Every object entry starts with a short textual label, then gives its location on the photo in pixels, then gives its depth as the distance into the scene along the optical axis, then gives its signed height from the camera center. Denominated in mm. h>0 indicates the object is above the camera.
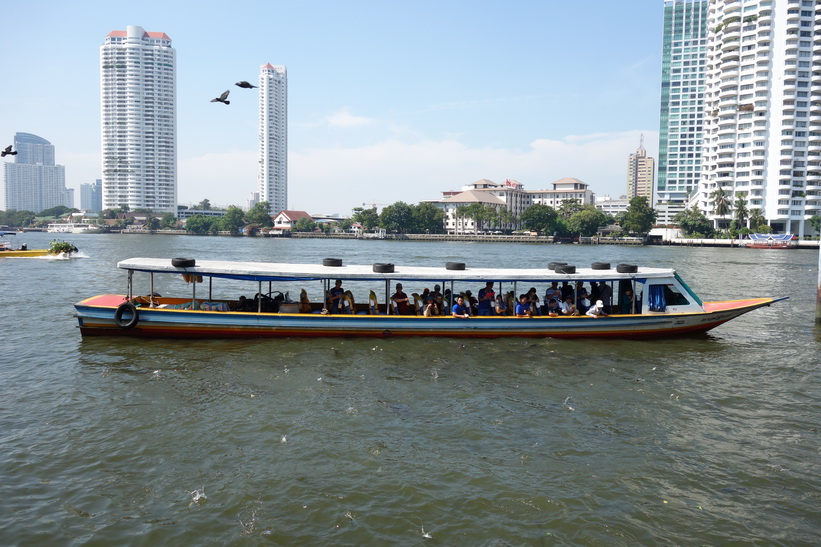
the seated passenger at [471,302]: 18281 -1914
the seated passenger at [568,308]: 18188 -2046
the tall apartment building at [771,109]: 108188 +25195
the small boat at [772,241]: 100000 +394
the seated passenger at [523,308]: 17922 -2034
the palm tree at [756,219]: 109456 +4473
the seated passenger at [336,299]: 17891 -1835
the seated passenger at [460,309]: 17777 -2076
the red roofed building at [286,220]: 177000 +5142
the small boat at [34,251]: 51125 -1493
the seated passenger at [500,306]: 18047 -2019
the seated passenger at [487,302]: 18281 -1904
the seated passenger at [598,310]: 17891 -2066
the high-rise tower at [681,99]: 185750 +46096
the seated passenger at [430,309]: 17703 -2088
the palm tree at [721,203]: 114500 +7715
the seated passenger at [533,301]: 18062 -1834
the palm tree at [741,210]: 110312 +6120
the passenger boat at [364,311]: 17094 -2197
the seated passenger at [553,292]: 18406 -1616
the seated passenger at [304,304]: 18188 -2032
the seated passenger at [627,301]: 18484 -1828
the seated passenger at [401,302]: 18281 -1945
